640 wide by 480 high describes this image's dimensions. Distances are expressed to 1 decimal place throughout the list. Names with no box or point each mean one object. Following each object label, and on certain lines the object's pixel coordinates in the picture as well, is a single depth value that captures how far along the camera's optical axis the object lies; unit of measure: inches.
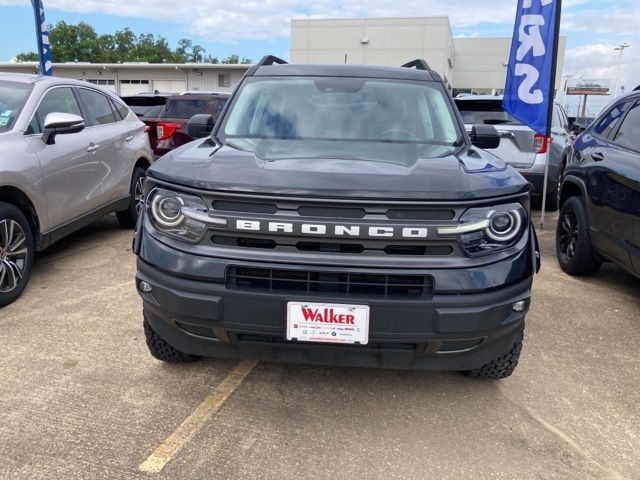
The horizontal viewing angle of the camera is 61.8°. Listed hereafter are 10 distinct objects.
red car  310.5
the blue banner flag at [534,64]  256.5
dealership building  1421.0
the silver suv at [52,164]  155.9
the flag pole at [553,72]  250.7
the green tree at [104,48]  2798.7
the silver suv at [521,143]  278.2
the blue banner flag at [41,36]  435.8
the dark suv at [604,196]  158.2
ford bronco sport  89.0
